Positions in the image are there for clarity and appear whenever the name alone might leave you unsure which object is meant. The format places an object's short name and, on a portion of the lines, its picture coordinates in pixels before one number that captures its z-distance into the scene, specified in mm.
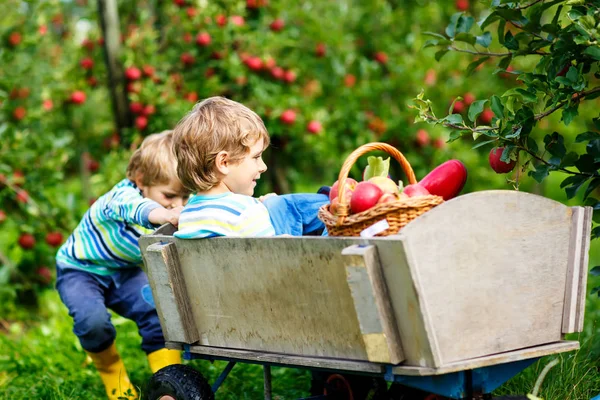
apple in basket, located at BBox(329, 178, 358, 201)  2476
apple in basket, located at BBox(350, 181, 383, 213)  2328
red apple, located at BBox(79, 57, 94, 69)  5773
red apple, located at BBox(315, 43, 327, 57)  6391
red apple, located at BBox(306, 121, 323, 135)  5906
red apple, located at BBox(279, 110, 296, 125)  5699
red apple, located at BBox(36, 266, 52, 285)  5234
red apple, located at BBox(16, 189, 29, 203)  4998
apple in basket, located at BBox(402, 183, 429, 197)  2398
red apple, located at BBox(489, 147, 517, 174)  2746
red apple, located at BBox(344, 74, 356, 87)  6652
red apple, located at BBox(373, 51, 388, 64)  6766
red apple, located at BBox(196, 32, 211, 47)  5617
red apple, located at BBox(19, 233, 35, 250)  5125
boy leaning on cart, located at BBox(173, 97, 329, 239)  2717
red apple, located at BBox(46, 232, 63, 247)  5066
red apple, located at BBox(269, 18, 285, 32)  5910
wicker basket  2201
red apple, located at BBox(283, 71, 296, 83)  5851
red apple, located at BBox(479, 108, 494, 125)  6777
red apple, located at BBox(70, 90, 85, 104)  5797
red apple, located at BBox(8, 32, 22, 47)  5488
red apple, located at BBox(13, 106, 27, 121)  5488
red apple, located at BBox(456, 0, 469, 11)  6742
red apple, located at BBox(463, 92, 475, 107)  6773
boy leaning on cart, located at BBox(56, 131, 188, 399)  3305
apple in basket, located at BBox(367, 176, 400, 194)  2410
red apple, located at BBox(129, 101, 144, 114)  5355
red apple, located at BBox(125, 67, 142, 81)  5312
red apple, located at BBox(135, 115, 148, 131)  5328
